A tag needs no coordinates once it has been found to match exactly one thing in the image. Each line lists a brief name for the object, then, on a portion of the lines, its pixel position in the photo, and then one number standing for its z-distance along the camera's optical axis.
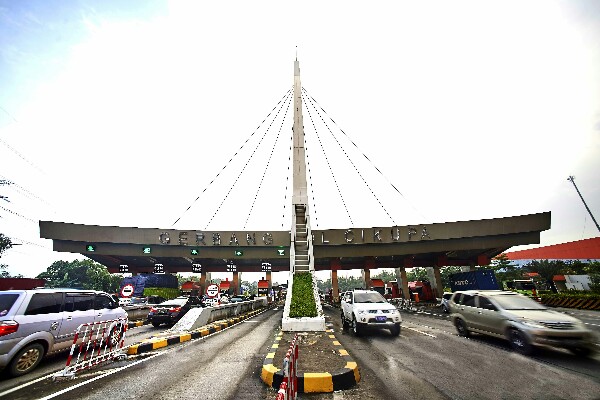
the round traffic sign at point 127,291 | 10.63
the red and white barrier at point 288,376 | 2.34
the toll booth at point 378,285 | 36.67
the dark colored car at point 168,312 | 13.03
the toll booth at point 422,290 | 34.13
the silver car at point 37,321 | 5.40
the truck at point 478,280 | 23.62
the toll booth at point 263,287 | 39.44
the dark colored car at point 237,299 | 23.39
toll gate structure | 24.38
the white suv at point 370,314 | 9.88
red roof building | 45.69
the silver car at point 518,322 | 6.46
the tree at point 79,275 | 68.42
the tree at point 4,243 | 43.59
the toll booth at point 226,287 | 38.84
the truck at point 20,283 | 25.60
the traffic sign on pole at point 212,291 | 14.49
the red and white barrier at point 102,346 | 5.84
